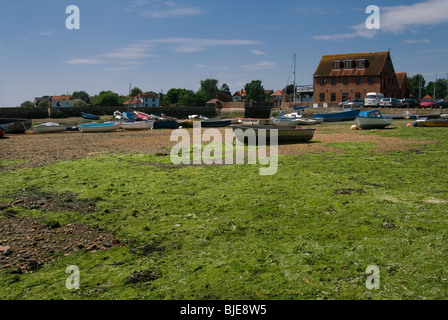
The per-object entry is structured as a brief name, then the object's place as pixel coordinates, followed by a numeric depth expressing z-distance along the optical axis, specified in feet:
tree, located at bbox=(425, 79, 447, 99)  489.26
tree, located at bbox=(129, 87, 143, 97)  553.11
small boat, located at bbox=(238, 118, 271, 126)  137.49
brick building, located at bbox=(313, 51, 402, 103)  245.45
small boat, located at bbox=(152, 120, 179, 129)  130.41
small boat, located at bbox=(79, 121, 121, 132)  116.26
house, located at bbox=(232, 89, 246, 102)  603.67
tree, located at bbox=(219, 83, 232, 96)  598.75
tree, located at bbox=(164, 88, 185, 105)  483.10
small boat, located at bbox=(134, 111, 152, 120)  152.93
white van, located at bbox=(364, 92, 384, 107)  196.44
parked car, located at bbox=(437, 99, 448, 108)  185.45
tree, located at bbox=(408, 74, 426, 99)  455.63
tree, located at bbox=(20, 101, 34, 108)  420.60
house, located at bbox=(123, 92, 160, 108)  494.91
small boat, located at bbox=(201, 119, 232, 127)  141.18
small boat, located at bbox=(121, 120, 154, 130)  124.38
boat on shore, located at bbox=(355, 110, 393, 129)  98.48
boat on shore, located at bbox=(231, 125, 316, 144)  66.64
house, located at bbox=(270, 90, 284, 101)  532.64
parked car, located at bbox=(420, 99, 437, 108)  183.88
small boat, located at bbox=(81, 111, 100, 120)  217.60
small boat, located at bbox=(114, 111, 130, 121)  156.15
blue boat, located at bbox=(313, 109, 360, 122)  152.05
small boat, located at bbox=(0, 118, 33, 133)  115.03
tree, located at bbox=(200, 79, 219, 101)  572.10
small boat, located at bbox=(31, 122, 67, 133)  116.47
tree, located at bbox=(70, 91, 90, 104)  550.94
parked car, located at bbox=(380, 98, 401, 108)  184.85
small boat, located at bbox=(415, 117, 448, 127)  99.09
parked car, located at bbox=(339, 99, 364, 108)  198.08
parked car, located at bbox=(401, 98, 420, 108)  186.46
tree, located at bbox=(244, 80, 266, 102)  500.33
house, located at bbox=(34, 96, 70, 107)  528.38
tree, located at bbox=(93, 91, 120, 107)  377.09
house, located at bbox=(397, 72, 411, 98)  281.13
